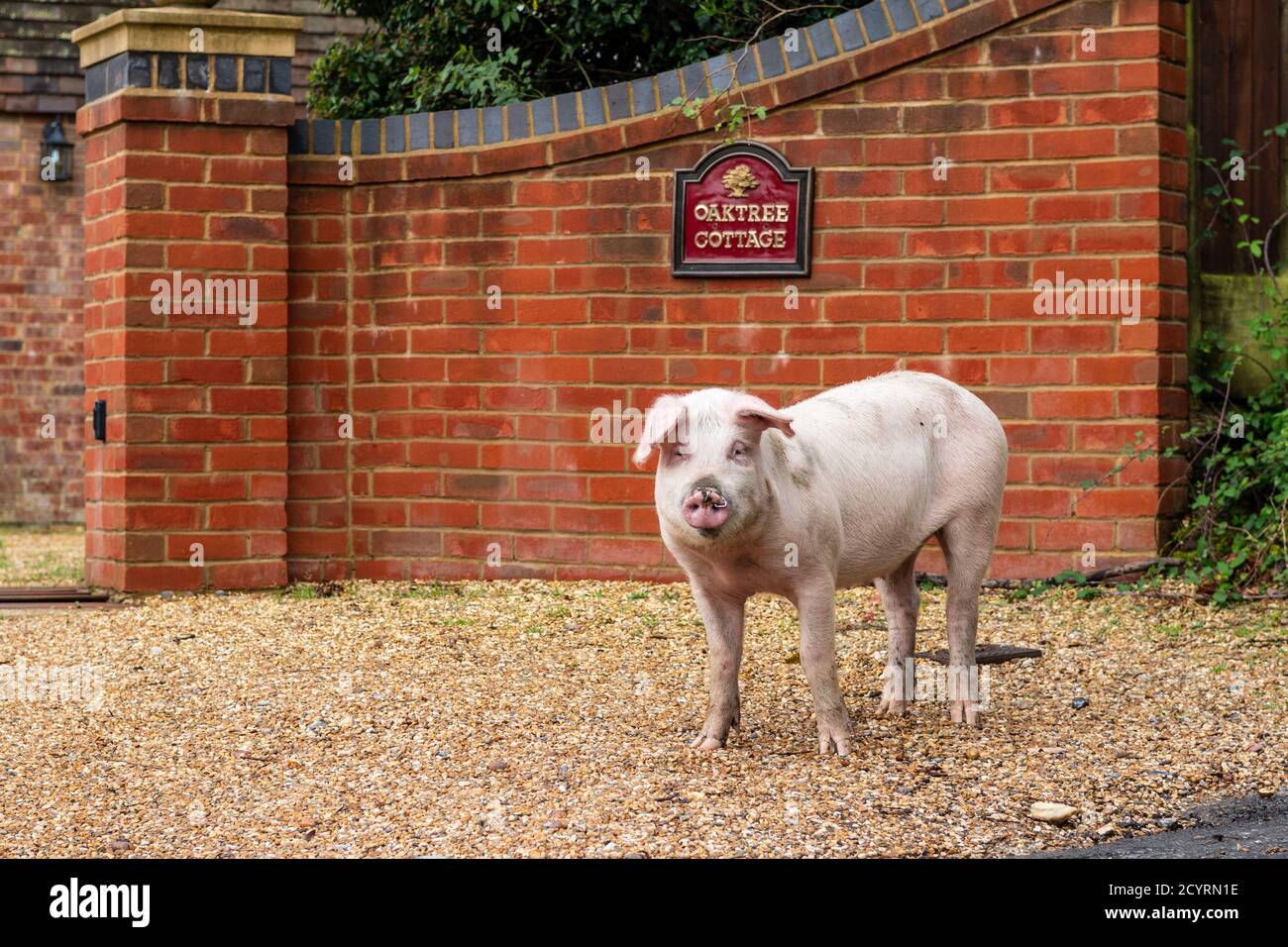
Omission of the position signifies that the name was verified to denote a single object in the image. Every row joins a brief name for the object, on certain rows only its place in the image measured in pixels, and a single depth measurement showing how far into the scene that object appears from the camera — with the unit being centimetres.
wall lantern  1571
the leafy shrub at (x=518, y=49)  1023
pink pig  447
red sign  813
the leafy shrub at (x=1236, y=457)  763
